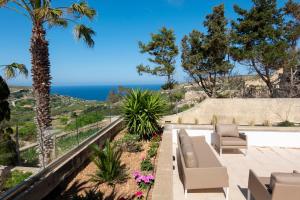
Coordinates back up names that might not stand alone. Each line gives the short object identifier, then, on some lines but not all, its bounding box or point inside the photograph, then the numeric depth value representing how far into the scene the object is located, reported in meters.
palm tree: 5.16
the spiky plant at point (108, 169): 4.25
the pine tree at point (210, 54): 11.72
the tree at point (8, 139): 5.11
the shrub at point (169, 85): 13.11
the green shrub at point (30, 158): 5.22
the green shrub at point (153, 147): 5.14
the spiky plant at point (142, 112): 6.11
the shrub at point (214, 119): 9.48
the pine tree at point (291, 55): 10.89
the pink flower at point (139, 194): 3.50
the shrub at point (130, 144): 5.53
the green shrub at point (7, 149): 5.11
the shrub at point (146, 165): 4.50
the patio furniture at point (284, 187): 2.43
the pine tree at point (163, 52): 12.62
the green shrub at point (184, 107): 10.76
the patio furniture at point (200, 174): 3.20
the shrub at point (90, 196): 3.68
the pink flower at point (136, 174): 4.17
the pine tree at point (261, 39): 11.07
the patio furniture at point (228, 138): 5.04
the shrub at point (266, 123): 9.04
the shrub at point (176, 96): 11.62
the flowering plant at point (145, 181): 3.92
